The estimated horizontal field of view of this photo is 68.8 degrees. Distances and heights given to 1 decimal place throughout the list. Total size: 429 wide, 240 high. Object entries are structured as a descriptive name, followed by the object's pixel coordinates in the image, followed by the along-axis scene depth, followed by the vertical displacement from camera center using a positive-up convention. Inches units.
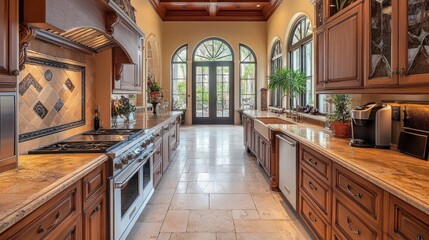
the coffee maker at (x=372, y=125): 90.8 -3.5
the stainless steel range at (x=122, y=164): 86.8 -16.7
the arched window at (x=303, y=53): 250.8 +53.6
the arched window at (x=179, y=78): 465.6 +52.7
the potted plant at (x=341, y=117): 115.0 -1.4
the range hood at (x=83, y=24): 63.7 +26.0
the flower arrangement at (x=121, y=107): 161.0 +3.2
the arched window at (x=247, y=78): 466.6 +53.0
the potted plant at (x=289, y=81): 231.1 +24.2
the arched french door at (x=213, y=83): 467.8 +45.5
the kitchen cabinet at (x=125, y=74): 139.9 +19.7
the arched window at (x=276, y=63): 358.6 +64.6
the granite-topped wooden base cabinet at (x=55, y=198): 46.1 -14.8
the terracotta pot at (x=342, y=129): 114.5 -5.8
